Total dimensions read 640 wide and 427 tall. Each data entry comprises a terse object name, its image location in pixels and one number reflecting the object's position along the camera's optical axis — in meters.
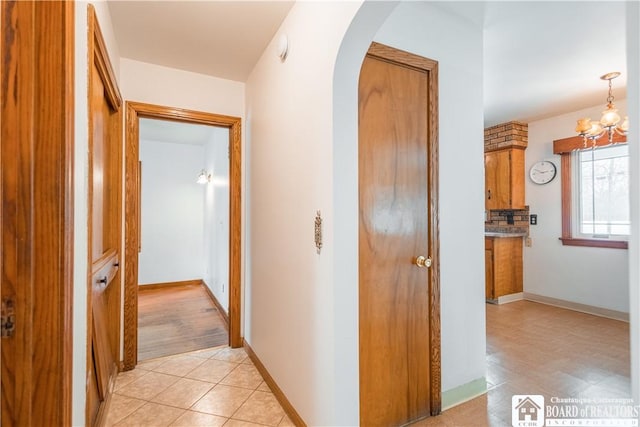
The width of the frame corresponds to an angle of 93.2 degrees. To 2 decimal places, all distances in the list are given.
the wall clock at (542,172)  4.08
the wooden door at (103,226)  1.44
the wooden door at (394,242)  1.57
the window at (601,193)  3.51
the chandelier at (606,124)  2.62
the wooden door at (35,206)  0.86
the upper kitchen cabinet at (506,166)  4.23
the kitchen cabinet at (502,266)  4.05
